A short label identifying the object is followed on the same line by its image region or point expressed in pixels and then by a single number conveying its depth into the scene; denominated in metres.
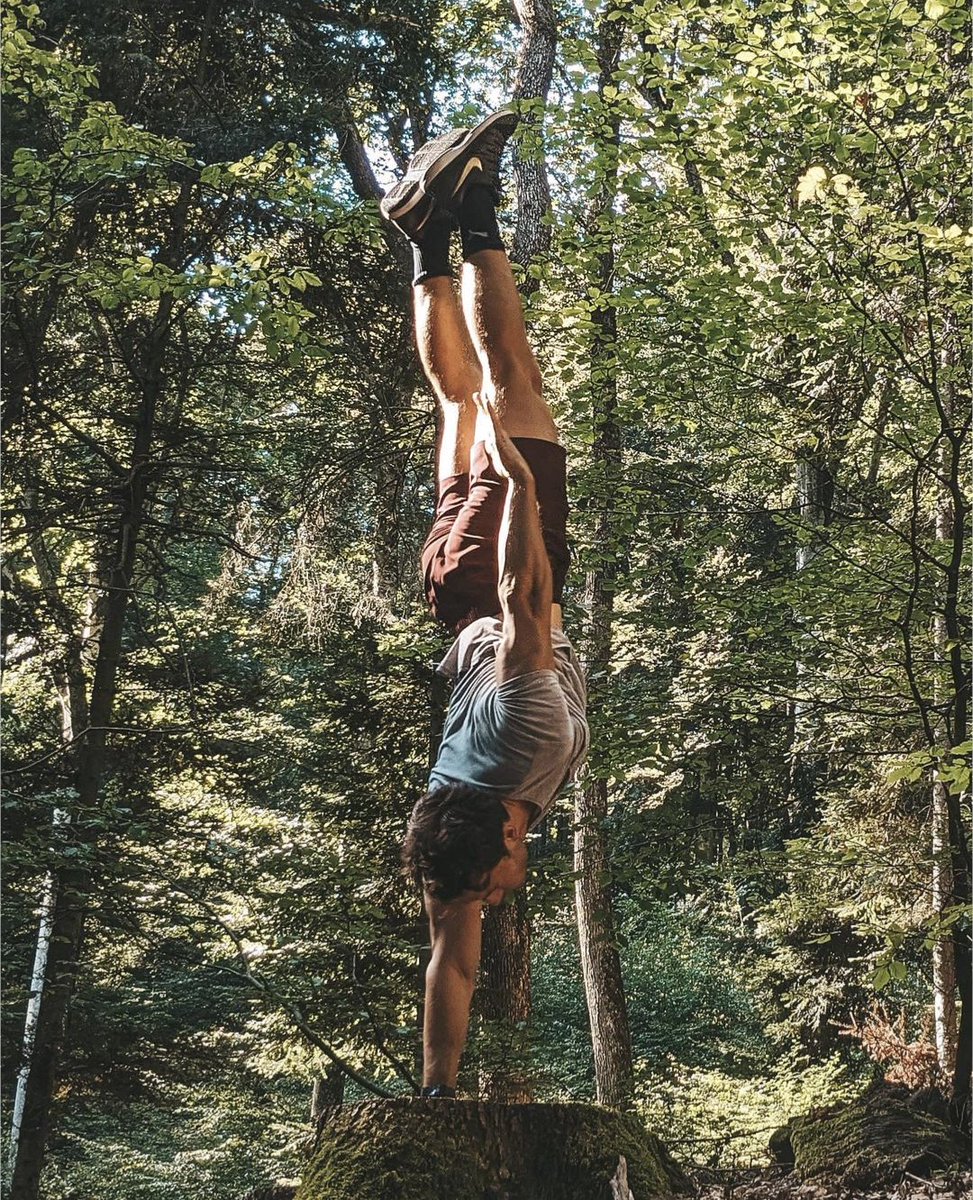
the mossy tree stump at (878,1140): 4.59
